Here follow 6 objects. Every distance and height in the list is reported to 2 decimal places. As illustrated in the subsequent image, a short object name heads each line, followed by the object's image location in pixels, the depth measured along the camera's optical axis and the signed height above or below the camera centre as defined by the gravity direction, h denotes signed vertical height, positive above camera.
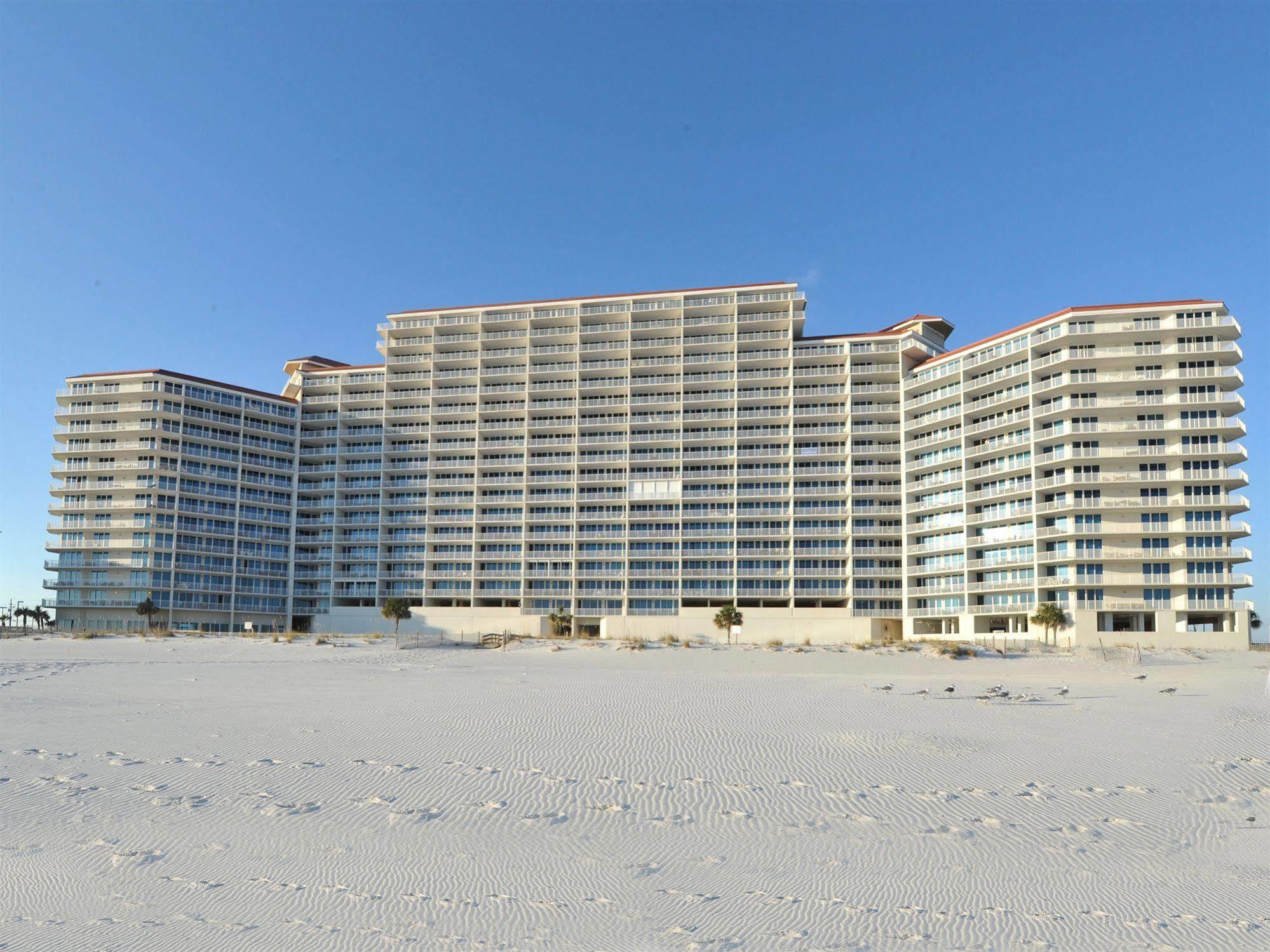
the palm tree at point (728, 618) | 75.88 -4.36
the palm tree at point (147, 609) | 98.06 -4.90
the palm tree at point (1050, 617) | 74.62 -4.02
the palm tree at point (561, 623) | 89.55 -6.10
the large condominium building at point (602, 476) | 94.00 +9.42
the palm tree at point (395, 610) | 89.88 -4.47
